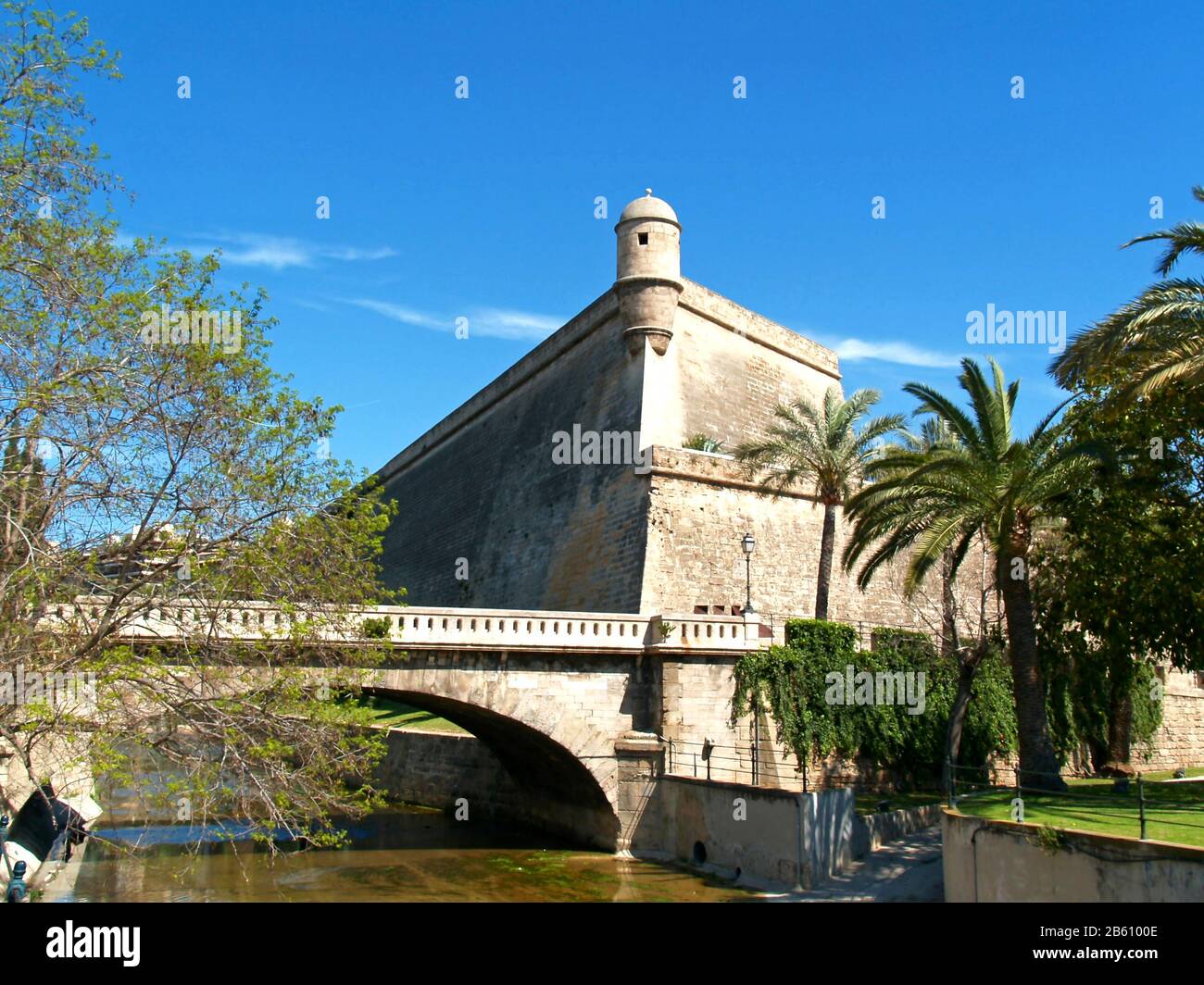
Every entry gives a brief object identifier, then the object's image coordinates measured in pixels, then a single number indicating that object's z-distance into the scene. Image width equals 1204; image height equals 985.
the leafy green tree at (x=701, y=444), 27.83
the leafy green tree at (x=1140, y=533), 16.17
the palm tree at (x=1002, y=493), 15.79
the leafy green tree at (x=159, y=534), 9.52
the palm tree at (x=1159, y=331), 12.83
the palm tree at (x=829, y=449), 24.73
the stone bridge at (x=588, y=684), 18.67
